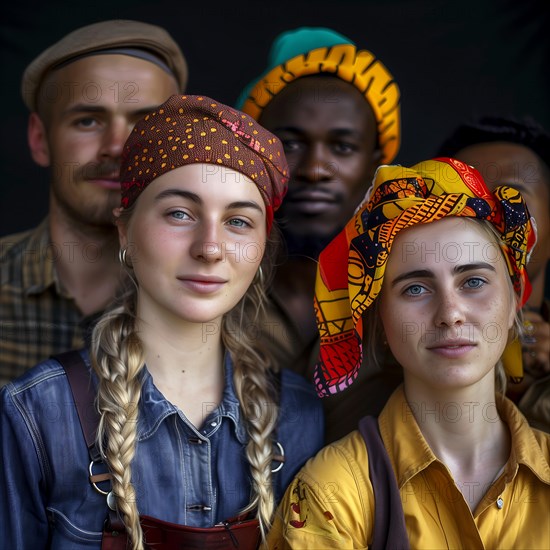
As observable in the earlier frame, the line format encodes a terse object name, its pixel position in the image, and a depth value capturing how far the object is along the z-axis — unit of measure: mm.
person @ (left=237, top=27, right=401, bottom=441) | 3000
